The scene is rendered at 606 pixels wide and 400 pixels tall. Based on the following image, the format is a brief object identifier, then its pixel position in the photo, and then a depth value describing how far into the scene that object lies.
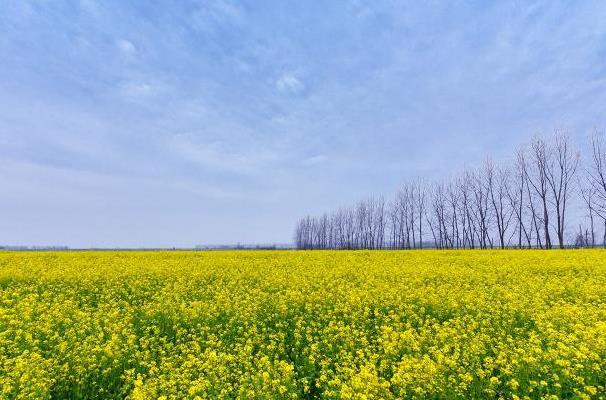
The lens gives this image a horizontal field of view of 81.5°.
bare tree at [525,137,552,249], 50.84
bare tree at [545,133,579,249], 47.72
